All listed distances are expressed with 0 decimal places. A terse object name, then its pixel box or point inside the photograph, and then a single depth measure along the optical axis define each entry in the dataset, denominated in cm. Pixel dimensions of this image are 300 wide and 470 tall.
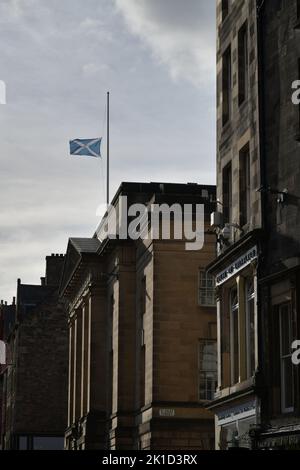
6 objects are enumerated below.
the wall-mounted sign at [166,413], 5047
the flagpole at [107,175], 6812
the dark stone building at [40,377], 8856
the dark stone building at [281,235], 3123
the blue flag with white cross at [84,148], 6225
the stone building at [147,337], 5091
